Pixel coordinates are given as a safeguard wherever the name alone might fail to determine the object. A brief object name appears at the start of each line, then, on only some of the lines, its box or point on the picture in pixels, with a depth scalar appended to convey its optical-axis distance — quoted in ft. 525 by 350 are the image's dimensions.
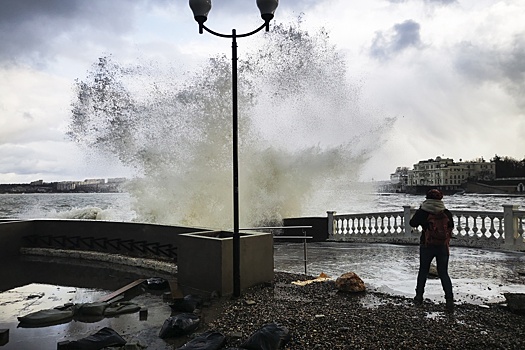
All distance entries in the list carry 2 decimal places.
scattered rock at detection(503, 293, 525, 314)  17.60
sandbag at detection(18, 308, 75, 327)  17.54
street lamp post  21.65
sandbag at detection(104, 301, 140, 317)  18.78
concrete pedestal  21.83
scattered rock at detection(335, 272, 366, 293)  21.84
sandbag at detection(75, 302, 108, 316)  18.60
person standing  19.86
